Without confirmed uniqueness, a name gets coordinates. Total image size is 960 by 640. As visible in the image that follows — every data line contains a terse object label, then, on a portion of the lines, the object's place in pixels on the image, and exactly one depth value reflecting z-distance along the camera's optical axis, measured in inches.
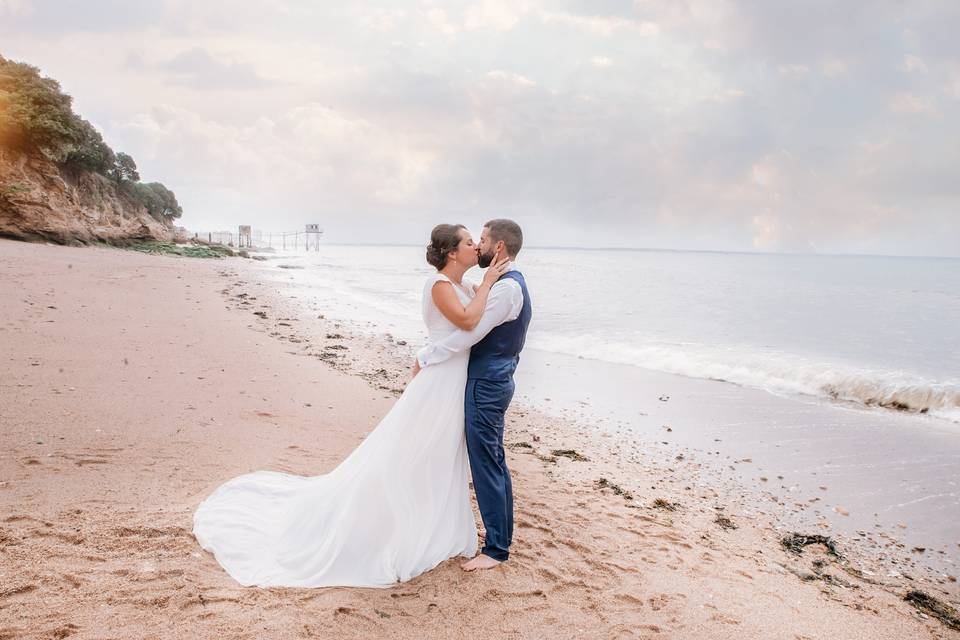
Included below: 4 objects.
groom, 140.4
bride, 138.6
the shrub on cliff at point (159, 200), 2487.6
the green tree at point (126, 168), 2055.9
